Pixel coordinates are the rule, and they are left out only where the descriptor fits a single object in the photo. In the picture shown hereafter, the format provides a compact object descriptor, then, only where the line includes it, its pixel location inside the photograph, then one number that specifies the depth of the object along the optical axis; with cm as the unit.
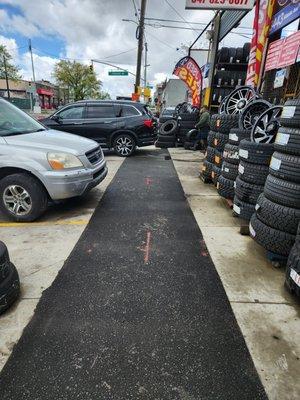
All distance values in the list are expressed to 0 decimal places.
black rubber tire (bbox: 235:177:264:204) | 452
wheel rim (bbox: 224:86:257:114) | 705
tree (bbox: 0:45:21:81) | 4177
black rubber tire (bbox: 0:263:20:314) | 269
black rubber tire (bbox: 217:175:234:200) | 560
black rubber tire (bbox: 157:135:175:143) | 1420
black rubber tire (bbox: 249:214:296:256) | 346
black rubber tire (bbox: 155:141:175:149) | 1434
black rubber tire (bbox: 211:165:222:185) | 663
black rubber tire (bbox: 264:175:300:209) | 339
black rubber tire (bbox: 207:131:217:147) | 688
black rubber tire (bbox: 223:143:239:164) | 537
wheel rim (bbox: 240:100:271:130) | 556
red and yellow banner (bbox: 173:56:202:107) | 1550
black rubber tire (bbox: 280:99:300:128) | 329
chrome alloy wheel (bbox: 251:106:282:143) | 462
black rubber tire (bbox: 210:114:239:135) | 620
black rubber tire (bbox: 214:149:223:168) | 644
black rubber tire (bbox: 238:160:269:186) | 442
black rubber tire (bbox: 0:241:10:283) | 270
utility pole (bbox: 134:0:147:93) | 2083
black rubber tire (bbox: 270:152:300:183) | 336
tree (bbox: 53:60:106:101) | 6725
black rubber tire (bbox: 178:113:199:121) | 1353
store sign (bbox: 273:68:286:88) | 802
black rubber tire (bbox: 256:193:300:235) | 339
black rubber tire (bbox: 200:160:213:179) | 729
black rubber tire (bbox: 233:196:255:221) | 466
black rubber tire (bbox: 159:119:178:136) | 1409
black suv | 1073
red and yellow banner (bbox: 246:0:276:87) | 758
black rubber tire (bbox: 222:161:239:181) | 545
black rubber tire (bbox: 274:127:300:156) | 331
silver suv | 464
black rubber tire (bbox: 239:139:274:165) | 430
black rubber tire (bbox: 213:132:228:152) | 636
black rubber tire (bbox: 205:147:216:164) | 698
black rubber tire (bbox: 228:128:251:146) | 522
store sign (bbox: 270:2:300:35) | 653
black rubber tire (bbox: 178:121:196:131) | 1377
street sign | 3384
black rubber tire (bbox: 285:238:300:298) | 289
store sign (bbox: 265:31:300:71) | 633
